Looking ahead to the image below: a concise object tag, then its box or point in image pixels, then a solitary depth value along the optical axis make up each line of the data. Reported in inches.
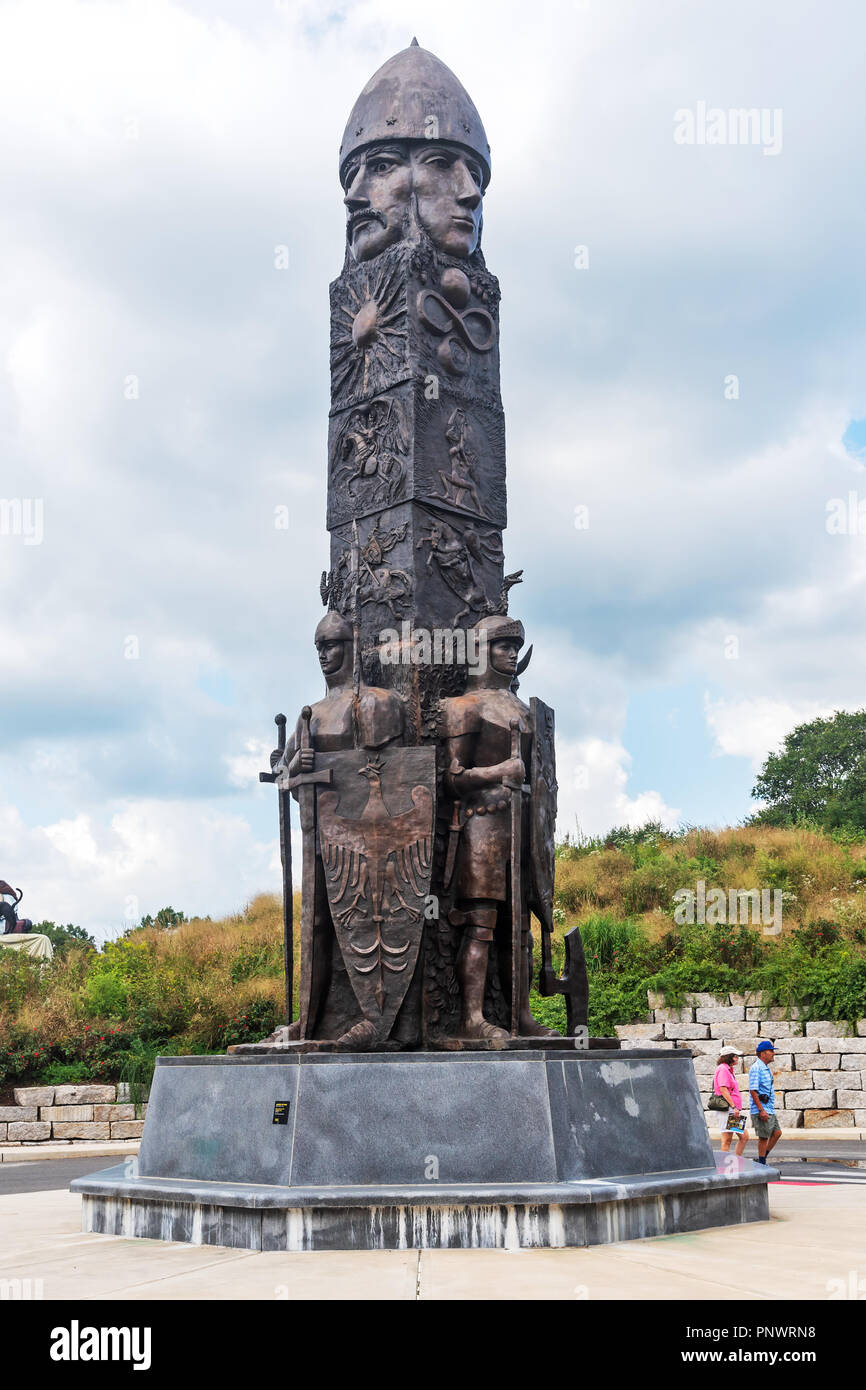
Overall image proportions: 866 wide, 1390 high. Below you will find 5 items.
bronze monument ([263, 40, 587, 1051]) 303.3
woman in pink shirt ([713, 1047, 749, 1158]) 448.1
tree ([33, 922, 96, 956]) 1443.2
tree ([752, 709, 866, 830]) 1710.1
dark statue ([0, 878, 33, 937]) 1085.8
